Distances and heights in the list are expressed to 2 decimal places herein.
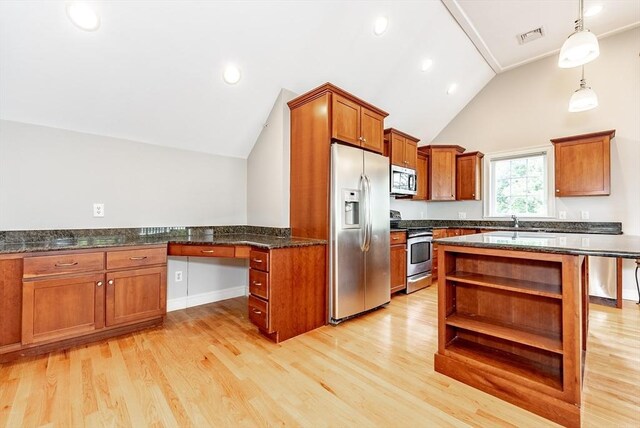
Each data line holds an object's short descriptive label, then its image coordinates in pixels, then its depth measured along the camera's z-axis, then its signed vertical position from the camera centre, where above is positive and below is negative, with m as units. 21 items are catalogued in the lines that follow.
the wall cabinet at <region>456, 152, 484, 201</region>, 4.85 +0.72
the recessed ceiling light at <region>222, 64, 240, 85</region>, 2.72 +1.44
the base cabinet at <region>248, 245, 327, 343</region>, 2.35 -0.66
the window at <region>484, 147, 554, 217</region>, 4.39 +0.56
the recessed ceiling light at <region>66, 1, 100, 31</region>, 1.96 +1.47
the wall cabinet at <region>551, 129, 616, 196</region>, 3.62 +0.72
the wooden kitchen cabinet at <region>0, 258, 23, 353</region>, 1.96 -0.62
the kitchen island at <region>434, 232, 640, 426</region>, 1.45 -0.66
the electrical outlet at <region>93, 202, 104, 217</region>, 2.67 +0.08
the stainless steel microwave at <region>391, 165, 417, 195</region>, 4.02 +0.55
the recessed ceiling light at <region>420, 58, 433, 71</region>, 3.86 +2.17
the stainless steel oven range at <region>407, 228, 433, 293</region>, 3.86 -0.61
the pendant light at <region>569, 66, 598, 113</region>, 2.76 +1.18
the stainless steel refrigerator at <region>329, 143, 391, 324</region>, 2.69 -0.16
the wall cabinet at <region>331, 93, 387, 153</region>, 2.71 +1.01
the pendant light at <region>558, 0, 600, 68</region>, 2.05 +1.28
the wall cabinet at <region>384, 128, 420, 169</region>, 4.03 +1.06
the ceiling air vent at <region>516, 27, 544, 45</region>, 3.80 +2.57
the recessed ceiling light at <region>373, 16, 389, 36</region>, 2.96 +2.11
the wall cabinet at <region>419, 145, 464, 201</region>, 4.91 +0.82
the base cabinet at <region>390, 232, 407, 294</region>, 3.64 -0.60
